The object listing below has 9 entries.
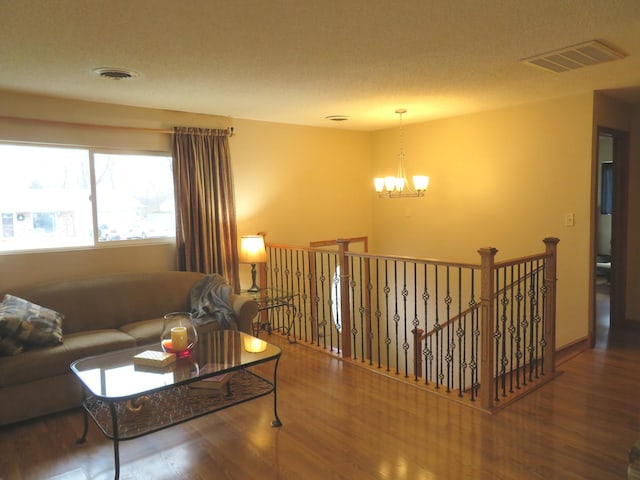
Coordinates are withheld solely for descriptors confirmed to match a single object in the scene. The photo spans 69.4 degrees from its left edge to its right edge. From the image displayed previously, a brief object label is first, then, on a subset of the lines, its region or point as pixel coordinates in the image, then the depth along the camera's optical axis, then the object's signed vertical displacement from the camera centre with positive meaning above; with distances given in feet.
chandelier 16.11 +0.78
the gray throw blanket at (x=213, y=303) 13.07 -2.69
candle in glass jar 9.39 -2.58
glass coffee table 8.07 -3.00
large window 12.71 +0.54
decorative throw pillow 10.06 -2.38
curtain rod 12.35 +2.62
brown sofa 9.93 -3.00
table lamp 15.52 -1.35
